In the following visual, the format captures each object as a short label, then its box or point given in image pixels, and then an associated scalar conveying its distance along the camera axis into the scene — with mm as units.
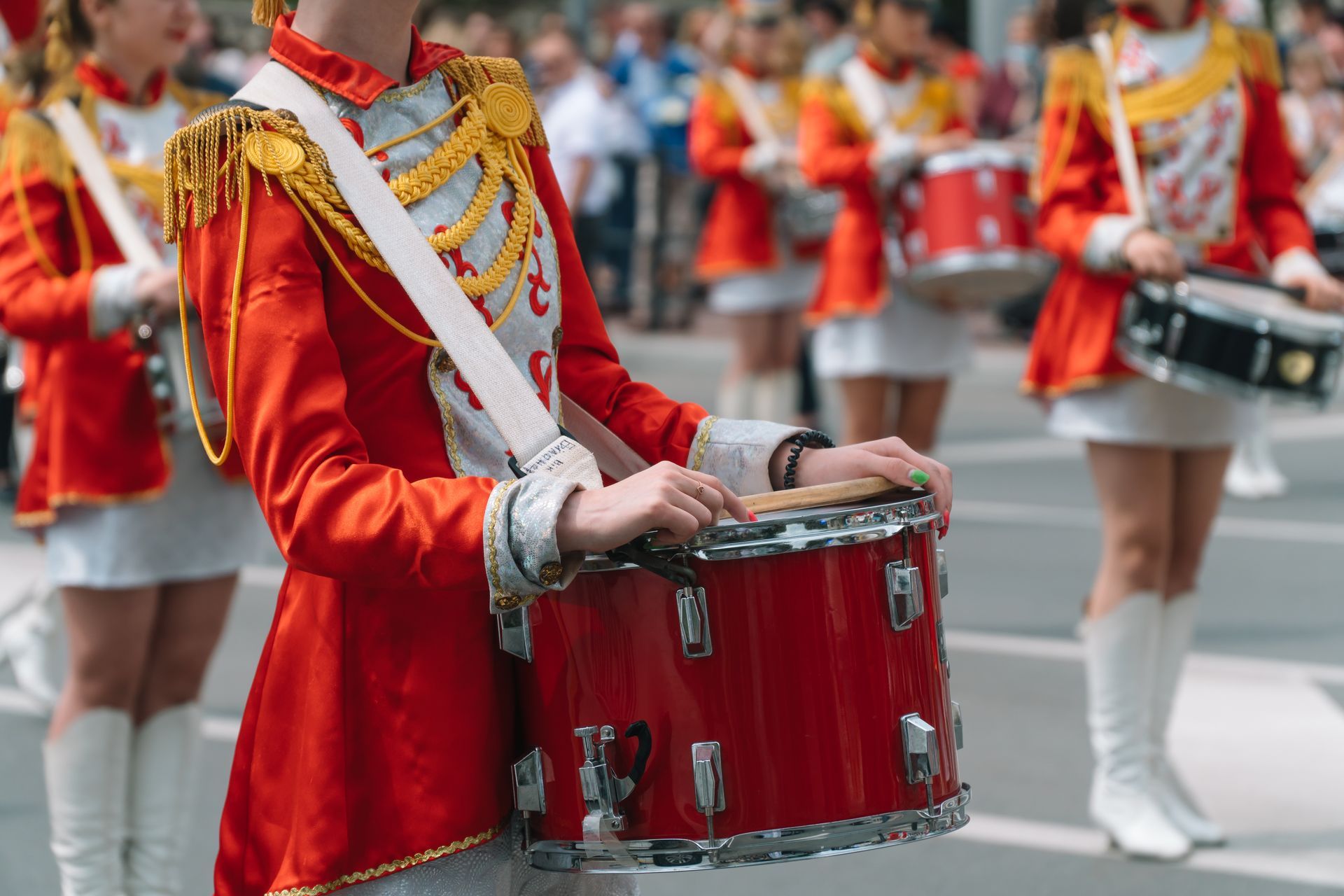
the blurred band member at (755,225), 17953
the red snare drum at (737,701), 4168
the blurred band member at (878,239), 14414
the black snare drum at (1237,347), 8156
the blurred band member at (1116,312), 8750
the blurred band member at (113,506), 7301
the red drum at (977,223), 13359
